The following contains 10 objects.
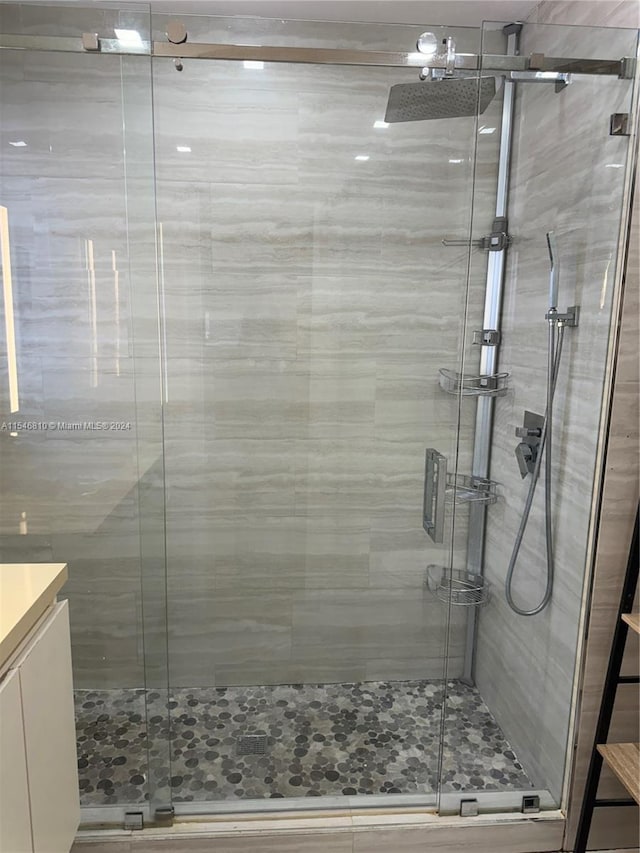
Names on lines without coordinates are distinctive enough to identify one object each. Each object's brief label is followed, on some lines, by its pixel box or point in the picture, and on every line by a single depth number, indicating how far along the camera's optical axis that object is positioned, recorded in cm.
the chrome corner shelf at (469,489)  218
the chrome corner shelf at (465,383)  215
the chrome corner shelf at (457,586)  219
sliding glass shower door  187
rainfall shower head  177
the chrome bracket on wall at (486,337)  212
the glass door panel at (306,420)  196
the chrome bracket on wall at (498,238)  208
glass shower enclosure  180
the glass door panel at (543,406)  165
